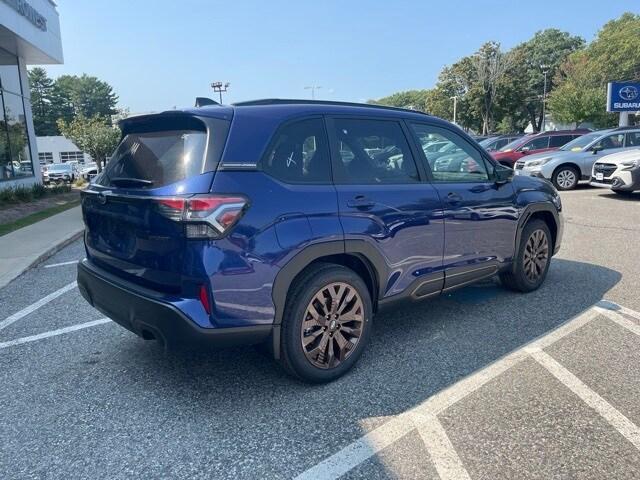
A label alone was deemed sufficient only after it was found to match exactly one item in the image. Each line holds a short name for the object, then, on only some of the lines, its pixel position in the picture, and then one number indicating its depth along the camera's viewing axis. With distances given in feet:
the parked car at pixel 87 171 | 95.45
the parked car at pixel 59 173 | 90.33
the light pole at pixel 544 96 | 200.88
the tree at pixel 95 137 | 82.64
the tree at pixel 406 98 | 374.14
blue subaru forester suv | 8.88
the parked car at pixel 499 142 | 66.29
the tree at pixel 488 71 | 171.63
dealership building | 49.57
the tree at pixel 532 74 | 175.01
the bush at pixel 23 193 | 45.52
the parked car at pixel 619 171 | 36.63
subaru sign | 81.15
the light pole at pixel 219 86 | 119.54
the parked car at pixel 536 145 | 55.31
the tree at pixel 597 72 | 127.24
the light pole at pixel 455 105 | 177.72
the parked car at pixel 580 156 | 45.16
